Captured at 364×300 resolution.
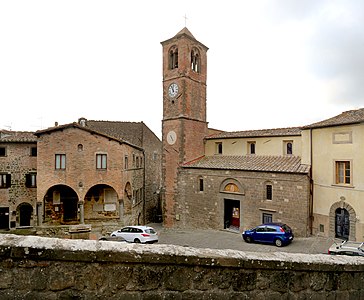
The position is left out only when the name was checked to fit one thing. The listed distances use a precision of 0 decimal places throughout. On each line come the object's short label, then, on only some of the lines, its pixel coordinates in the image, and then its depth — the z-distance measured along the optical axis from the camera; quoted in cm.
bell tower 2608
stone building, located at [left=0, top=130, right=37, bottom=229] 2439
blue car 1641
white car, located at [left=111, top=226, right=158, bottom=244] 1802
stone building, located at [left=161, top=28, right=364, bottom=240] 1725
